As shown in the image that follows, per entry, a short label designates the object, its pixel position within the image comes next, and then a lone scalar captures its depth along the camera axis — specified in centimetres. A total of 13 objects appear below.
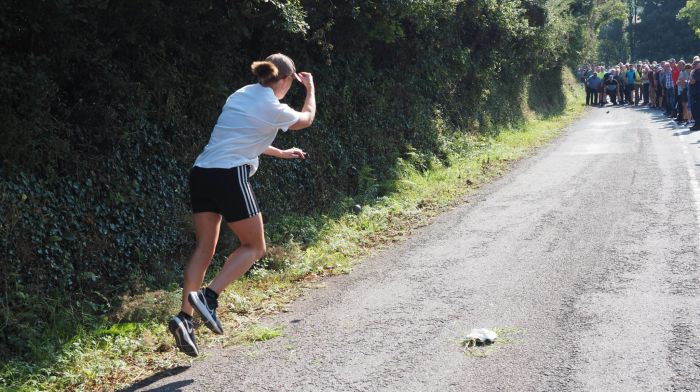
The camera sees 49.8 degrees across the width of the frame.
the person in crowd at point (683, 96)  2539
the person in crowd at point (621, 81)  4019
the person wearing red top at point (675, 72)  2723
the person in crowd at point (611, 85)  4022
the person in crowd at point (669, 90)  2873
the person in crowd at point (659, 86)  3231
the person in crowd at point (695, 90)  2191
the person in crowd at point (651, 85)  3502
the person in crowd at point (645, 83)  3631
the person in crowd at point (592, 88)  4066
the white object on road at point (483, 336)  560
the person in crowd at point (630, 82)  3875
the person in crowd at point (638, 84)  3875
